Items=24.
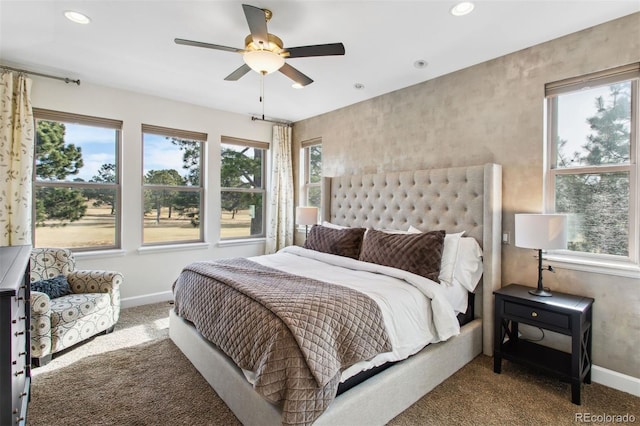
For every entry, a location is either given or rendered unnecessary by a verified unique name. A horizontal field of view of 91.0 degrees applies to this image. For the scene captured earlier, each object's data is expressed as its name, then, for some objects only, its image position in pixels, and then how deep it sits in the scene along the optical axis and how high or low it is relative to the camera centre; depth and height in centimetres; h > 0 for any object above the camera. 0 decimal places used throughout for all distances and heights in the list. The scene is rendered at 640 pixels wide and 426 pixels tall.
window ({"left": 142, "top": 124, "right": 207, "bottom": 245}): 427 +33
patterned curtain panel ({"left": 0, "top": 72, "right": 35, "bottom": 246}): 311 +51
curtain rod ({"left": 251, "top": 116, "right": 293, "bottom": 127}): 500 +145
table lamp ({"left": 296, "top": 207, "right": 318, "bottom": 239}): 449 -10
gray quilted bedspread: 155 -71
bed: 183 -71
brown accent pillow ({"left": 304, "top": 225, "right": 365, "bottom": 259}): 346 -37
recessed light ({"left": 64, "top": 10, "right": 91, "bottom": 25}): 235 +146
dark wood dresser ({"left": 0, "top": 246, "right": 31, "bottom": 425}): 117 -58
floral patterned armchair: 257 -89
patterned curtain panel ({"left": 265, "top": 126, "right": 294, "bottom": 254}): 521 +23
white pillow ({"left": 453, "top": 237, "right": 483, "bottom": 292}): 278 -50
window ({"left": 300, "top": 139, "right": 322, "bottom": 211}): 516 +61
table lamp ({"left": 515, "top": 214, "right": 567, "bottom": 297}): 229 -17
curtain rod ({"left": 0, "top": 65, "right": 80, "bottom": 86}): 315 +141
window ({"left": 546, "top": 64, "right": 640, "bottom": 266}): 237 +39
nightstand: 215 -86
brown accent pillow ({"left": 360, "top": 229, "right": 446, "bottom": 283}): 266 -38
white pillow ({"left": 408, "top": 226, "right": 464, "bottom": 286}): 269 -43
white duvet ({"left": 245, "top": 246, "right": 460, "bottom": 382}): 202 -67
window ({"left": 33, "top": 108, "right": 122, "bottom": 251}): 356 +32
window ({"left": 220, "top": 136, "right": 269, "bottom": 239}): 493 +34
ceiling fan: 216 +112
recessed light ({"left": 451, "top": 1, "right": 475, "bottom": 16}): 218 +143
